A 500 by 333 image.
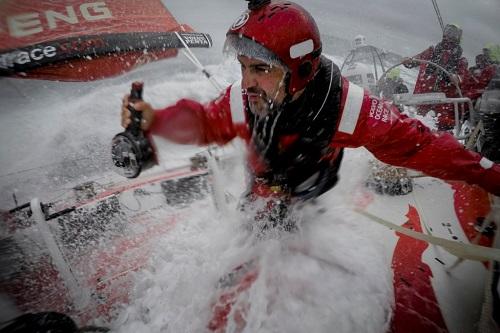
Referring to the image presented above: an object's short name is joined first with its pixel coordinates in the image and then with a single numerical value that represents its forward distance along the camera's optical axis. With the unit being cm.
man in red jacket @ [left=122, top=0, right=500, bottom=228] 161
